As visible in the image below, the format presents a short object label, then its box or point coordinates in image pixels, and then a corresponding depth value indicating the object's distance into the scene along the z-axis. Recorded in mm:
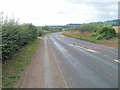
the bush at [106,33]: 19427
